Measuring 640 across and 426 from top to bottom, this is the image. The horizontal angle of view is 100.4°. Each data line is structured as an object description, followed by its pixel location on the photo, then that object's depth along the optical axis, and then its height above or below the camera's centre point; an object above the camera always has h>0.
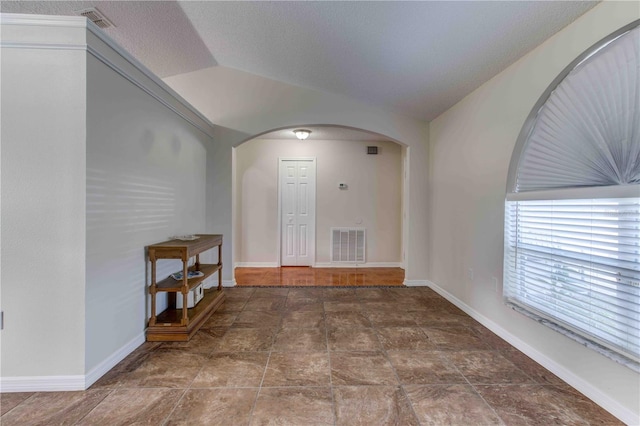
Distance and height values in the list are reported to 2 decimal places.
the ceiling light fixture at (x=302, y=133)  4.55 +1.35
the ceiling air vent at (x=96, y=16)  2.50 +1.87
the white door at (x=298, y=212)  5.31 -0.02
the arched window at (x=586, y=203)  1.53 +0.06
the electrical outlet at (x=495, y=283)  2.56 -0.69
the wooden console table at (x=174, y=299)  2.34 -0.84
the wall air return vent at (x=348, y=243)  5.34 -0.63
